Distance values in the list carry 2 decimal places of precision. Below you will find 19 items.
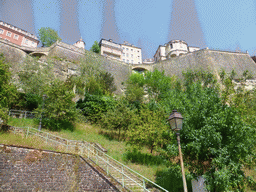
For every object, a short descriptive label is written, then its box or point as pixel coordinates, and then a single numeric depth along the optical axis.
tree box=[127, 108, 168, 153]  15.00
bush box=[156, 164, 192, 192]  10.96
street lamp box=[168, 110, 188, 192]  6.01
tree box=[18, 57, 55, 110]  21.86
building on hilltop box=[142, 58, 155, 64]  70.06
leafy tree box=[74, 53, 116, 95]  27.84
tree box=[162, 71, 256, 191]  8.20
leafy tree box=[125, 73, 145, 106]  27.64
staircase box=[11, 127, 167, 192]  9.52
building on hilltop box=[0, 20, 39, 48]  51.28
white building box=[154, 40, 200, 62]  55.03
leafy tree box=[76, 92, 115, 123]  23.75
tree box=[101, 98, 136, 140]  19.55
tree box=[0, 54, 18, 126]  15.30
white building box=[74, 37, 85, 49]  63.74
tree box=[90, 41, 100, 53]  52.23
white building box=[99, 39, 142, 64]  55.81
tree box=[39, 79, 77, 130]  18.00
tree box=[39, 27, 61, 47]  49.89
